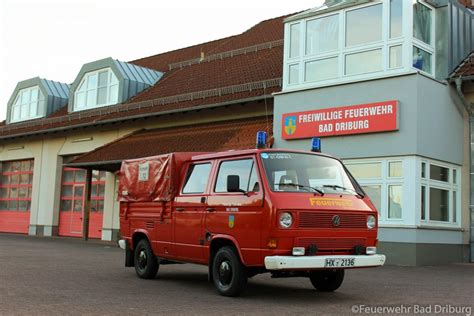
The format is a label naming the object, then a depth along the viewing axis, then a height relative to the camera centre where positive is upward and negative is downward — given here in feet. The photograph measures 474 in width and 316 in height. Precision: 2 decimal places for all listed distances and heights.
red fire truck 26.09 +0.17
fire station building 50.75 +11.28
